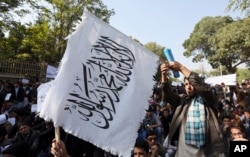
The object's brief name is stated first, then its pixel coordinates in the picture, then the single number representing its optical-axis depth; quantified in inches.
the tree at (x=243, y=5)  485.7
